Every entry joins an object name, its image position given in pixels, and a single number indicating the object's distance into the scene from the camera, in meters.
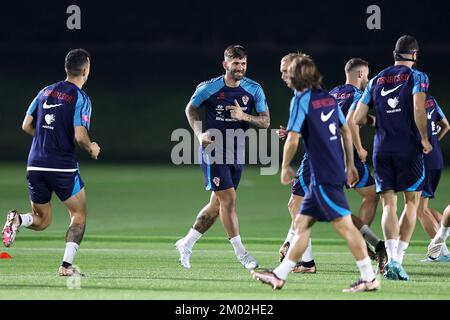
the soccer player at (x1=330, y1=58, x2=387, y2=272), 11.13
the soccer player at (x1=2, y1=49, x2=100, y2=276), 10.52
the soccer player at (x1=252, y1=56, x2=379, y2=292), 8.87
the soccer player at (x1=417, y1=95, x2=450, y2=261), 12.05
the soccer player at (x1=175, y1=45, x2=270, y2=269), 11.51
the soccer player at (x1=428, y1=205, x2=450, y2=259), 12.14
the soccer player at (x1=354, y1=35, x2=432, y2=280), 10.45
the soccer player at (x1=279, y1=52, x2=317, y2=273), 10.88
